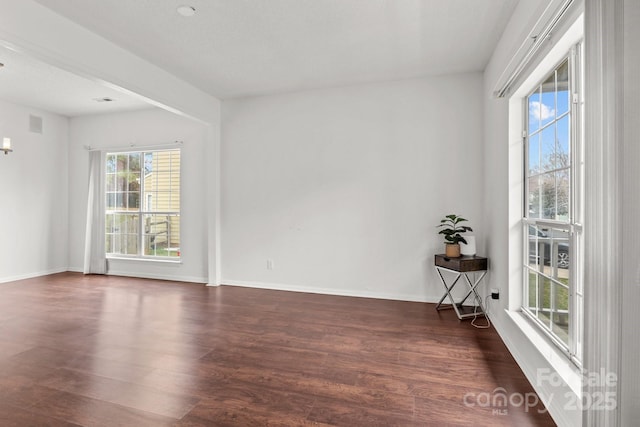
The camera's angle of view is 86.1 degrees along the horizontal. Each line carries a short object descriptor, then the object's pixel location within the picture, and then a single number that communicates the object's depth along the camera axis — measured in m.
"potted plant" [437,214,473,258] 3.81
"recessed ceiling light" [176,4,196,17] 2.82
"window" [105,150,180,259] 5.80
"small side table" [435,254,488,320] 3.56
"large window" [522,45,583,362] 1.92
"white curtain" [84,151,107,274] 6.13
